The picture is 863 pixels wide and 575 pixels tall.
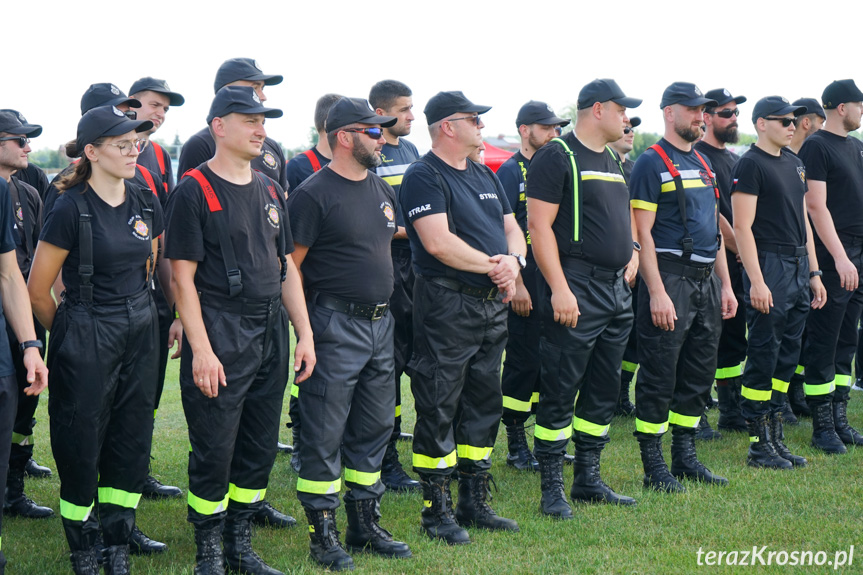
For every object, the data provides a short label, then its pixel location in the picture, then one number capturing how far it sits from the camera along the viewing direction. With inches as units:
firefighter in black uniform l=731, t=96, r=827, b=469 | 267.1
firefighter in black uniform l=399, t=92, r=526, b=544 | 200.2
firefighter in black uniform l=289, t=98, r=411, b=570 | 187.8
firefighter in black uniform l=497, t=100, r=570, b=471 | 269.9
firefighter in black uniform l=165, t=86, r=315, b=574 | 170.6
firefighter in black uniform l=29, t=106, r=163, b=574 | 171.3
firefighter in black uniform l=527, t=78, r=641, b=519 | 220.1
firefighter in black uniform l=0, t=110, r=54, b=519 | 208.7
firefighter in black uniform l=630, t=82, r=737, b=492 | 239.1
